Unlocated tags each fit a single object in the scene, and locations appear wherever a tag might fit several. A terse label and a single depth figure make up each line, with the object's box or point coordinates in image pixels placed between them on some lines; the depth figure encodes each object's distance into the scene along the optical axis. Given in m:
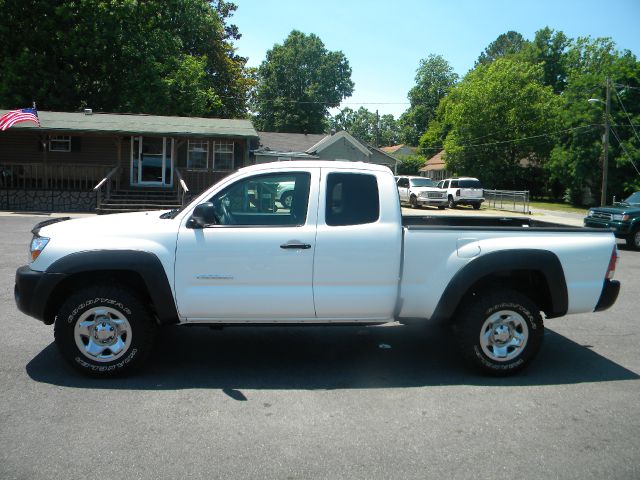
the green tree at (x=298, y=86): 68.88
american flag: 20.62
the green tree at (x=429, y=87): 90.81
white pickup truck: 5.06
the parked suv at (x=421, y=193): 34.50
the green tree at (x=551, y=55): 73.06
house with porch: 23.50
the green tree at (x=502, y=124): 48.34
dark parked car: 16.00
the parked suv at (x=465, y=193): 35.53
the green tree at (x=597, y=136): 40.19
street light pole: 33.41
